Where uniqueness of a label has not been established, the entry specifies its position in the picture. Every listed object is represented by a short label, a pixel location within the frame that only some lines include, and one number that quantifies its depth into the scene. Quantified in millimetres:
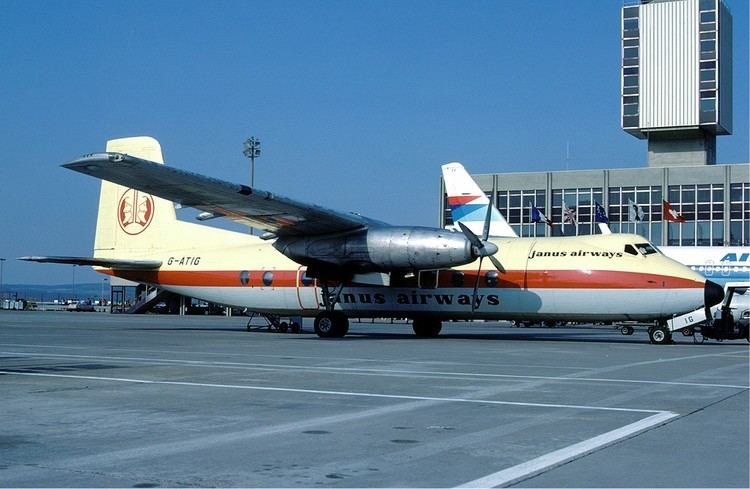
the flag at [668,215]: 60341
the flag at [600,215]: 56047
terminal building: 74688
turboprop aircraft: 26141
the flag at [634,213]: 62531
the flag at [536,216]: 62000
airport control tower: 75312
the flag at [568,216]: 63688
